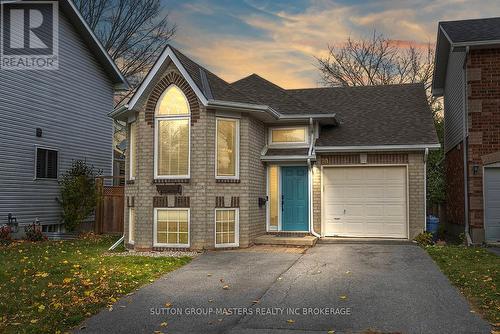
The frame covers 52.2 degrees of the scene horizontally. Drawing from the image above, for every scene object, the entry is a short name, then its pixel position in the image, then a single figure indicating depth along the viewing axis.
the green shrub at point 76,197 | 18.75
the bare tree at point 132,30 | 30.64
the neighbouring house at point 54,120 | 16.75
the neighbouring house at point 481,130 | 14.03
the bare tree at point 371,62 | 35.94
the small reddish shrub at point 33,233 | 16.69
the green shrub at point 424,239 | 14.21
